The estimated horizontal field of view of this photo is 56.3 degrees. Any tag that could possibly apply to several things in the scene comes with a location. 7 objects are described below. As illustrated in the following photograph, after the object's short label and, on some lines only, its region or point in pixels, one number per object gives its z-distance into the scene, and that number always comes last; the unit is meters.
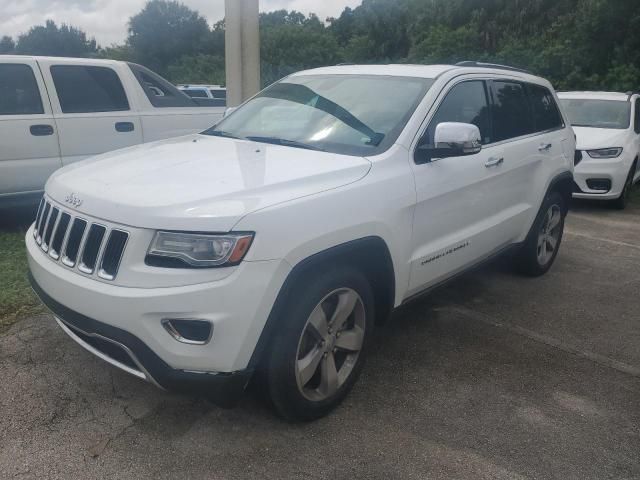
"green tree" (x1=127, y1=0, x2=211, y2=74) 70.44
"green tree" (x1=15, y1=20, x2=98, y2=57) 71.00
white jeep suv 2.45
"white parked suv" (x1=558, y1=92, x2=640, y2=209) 8.41
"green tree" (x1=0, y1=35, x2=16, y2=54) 69.88
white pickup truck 5.81
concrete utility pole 7.20
